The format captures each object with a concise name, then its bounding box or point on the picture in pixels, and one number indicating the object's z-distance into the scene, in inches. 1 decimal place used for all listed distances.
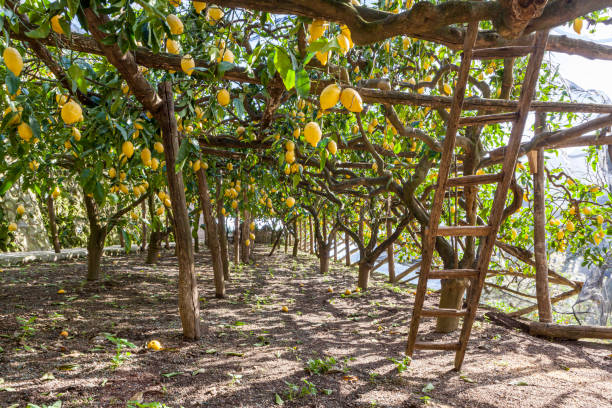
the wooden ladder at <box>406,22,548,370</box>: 68.8
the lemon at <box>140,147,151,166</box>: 91.7
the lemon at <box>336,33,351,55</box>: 50.5
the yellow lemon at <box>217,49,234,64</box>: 74.0
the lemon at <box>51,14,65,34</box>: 51.3
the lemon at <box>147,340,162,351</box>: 95.5
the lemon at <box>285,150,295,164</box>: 105.2
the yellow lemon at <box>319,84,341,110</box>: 52.9
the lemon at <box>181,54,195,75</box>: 70.8
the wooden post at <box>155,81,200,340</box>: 97.7
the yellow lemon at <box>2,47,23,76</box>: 47.4
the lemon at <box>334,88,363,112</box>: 53.9
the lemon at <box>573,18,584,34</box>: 97.7
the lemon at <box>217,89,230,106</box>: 81.3
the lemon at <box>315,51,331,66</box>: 47.6
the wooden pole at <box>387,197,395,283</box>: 266.8
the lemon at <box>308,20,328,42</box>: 50.6
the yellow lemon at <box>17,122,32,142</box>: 60.0
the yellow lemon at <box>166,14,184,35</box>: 56.7
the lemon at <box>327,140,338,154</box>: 91.3
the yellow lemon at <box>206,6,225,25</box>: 81.5
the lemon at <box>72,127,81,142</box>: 80.7
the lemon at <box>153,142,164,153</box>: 104.1
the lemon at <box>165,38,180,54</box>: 79.5
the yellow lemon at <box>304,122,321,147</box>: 63.4
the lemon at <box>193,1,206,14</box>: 62.1
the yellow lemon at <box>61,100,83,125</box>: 61.4
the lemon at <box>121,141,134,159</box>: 77.5
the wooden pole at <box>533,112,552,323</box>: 135.2
